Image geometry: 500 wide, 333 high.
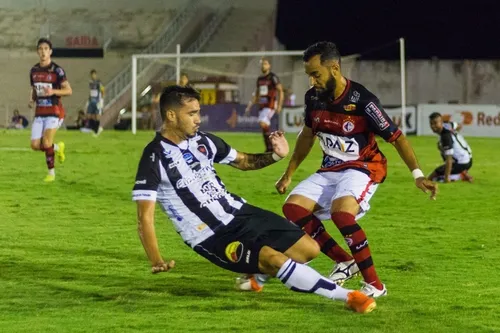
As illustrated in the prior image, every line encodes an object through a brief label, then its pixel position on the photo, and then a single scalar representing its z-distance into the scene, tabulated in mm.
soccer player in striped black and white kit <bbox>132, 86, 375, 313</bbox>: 7324
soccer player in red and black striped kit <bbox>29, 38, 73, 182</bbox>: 17359
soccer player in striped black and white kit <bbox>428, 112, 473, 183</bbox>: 18109
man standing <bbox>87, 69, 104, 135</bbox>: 35781
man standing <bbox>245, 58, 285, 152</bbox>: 25859
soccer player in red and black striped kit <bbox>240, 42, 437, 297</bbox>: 7863
